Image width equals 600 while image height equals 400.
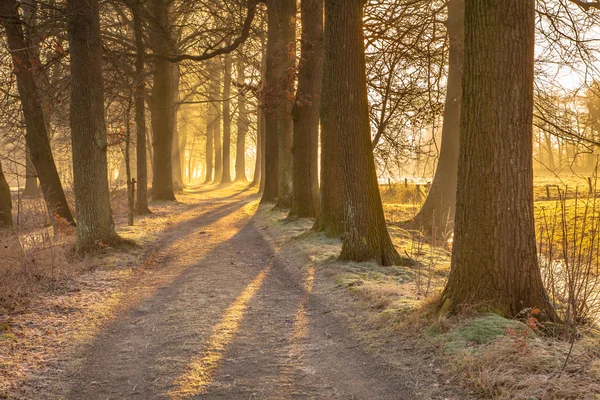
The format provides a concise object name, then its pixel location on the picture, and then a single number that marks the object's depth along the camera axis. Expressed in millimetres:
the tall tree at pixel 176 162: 35406
